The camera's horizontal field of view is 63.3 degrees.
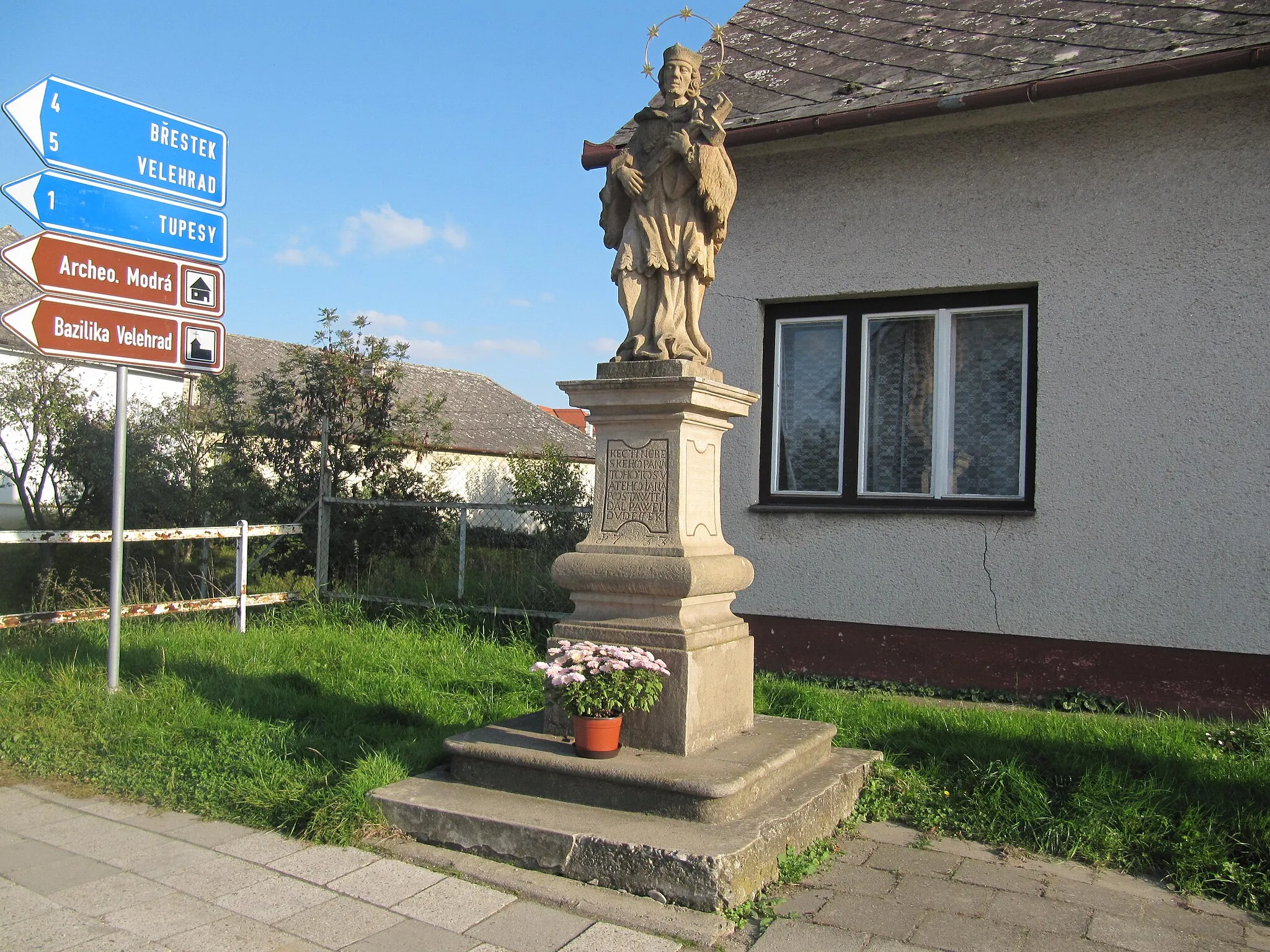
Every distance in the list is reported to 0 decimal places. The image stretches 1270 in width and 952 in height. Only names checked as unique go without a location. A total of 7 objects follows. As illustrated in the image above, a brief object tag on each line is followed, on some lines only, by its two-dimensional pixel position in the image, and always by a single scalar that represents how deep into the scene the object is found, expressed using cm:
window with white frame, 705
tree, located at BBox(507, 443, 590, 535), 1377
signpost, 596
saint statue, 489
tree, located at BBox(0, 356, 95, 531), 925
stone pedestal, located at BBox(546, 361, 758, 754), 454
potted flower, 432
